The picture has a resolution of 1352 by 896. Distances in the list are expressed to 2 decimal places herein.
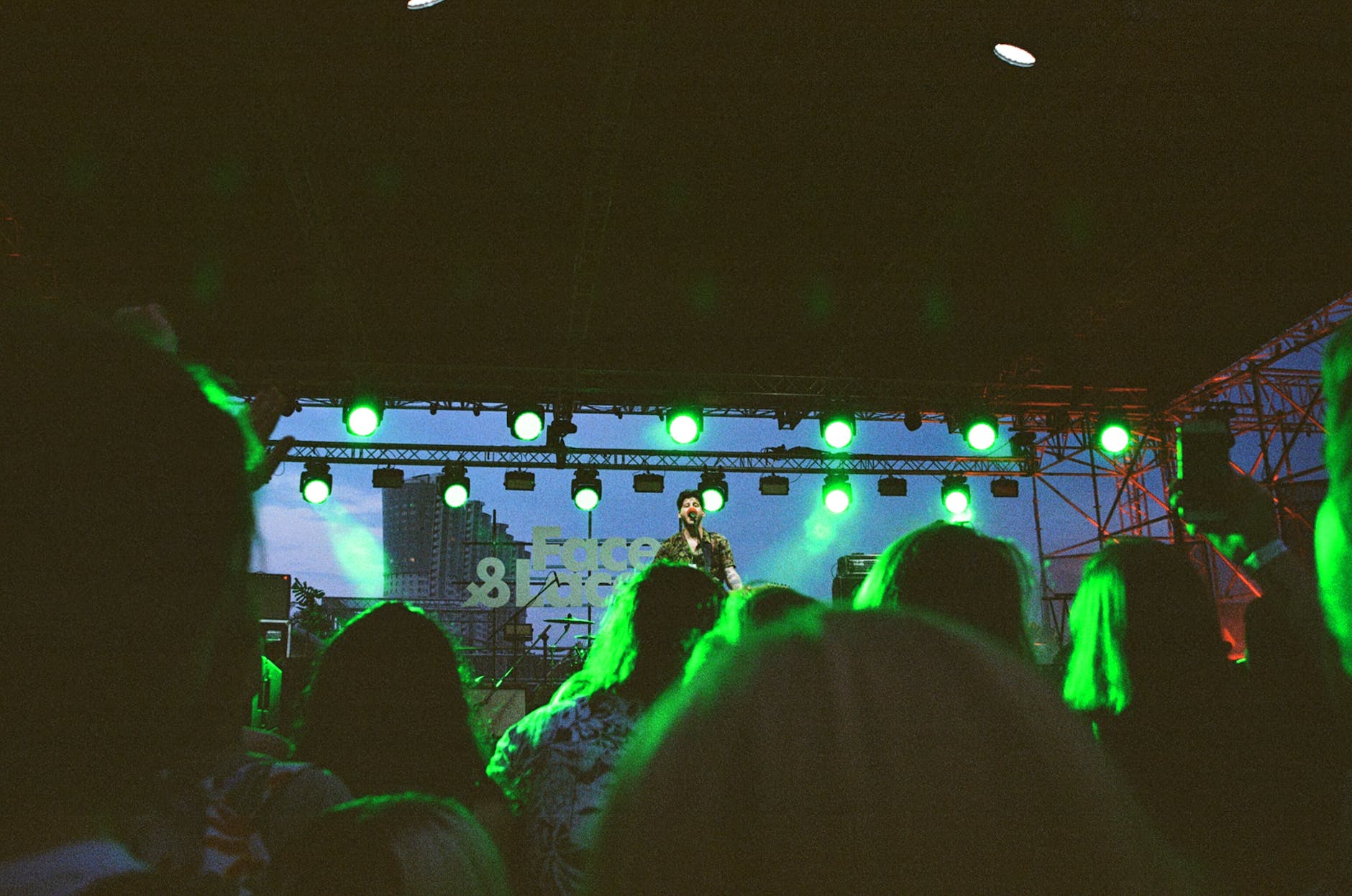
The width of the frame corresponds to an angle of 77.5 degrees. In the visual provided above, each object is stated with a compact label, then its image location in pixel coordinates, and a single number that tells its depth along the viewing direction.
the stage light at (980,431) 9.13
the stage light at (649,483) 11.19
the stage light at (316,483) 10.39
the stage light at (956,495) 11.00
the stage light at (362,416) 8.63
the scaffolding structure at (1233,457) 9.57
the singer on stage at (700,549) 5.65
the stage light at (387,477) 10.48
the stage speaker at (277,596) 7.25
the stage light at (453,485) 10.30
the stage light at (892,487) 11.05
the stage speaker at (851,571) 9.41
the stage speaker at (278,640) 6.92
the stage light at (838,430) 8.99
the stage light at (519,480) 10.78
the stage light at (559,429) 9.52
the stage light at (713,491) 10.60
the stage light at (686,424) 8.95
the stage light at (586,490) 10.52
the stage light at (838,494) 10.69
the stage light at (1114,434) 9.19
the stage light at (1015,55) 4.93
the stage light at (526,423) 9.05
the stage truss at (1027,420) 9.27
